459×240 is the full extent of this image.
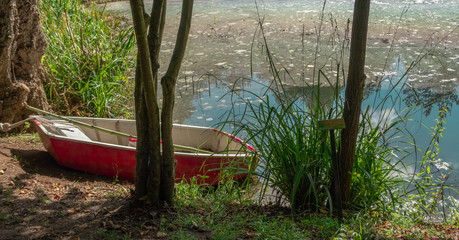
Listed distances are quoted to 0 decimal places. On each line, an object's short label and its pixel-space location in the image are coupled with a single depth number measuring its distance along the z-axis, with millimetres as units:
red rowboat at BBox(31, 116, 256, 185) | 4812
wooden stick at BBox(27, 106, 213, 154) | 4711
